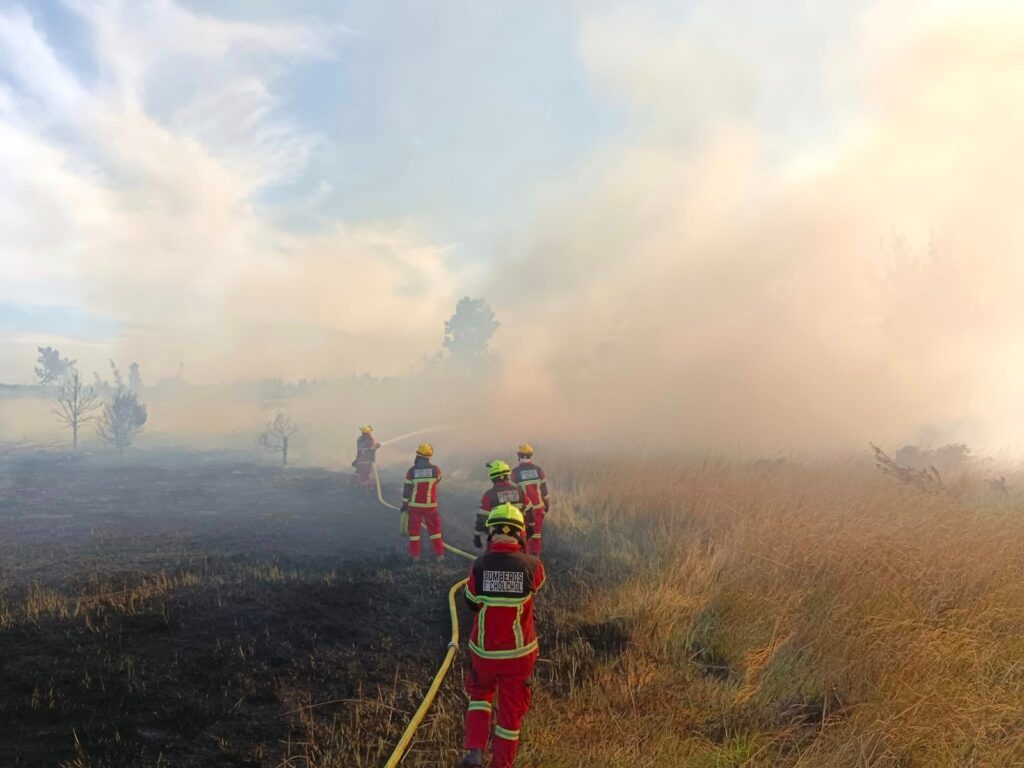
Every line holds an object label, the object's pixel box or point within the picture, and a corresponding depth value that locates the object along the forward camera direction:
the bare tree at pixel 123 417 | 32.09
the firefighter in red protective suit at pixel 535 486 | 10.55
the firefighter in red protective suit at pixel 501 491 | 8.52
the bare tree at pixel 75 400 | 32.00
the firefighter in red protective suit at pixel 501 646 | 4.30
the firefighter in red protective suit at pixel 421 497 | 10.45
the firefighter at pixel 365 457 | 19.11
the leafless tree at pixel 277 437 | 31.20
